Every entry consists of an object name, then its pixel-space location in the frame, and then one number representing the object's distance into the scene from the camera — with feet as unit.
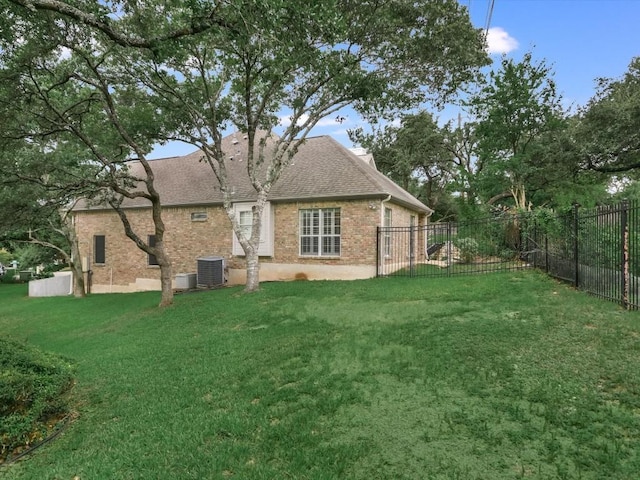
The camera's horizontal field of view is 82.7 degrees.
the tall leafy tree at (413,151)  91.61
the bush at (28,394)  11.57
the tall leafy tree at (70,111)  27.63
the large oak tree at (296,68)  25.37
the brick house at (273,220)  41.91
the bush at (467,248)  49.36
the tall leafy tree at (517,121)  59.21
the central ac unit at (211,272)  47.09
